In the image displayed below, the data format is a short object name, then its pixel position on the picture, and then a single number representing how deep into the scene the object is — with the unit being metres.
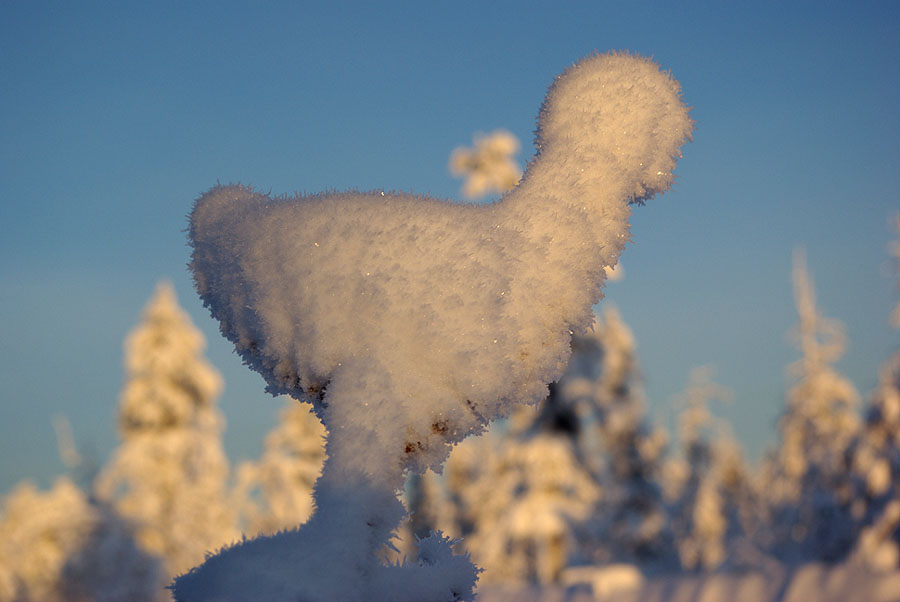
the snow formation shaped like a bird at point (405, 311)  2.07
